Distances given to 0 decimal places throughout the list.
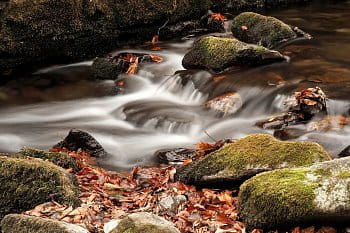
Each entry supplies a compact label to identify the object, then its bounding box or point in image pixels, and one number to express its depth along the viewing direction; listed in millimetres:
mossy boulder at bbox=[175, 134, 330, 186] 5112
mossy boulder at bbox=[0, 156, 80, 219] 4480
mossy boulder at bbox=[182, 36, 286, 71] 9695
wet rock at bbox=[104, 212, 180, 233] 3691
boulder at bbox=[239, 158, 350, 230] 3818
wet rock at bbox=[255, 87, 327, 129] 7461
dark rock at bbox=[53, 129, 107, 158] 7176
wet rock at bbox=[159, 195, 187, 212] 4952
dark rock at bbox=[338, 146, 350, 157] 6201
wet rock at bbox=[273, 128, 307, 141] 7078
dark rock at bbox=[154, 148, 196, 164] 6925
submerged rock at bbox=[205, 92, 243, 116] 8367
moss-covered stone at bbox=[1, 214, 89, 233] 3585
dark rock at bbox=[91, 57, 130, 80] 10633
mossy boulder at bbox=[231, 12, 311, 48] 11662
